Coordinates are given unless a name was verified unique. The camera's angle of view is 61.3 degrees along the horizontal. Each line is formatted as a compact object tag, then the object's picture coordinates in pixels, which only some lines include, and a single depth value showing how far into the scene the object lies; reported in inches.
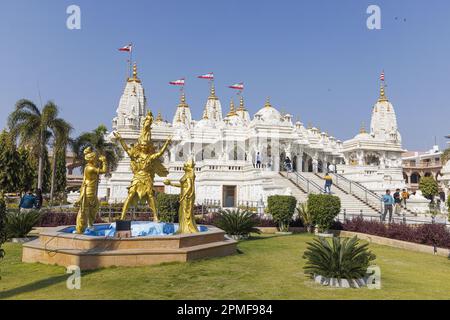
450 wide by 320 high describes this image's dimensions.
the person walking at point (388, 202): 656.0
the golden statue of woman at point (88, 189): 395.9
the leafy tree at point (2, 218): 255.6
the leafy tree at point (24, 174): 1528.1
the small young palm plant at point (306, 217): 665.7
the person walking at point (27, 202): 597.9
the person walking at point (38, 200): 674.8
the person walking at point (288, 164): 1291.2
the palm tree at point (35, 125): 936.9
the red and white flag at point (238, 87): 2512.3
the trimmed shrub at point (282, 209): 661.3
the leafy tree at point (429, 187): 2146.2
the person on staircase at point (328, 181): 872.9
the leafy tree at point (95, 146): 1185.8
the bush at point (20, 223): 523.4
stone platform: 335.9
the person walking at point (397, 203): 856.9
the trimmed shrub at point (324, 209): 629.9
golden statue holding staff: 425.1
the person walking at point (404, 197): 961.5
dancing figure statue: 447.2
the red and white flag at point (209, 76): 2636.3
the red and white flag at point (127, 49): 2258.9
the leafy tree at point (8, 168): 1462.8
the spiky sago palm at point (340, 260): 288.4
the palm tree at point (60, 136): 990.9
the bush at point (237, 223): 560.1
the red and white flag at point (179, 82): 2610.7
